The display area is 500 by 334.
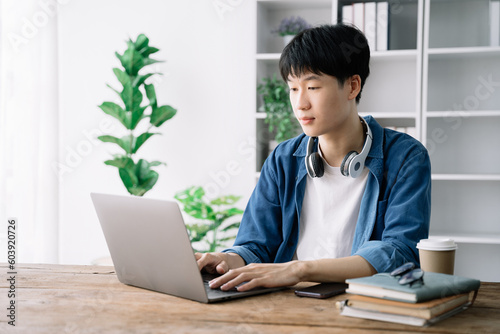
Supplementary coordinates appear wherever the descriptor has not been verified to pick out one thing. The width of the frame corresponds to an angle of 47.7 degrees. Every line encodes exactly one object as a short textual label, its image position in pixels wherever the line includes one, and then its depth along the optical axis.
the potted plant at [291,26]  3.45
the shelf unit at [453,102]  3.40
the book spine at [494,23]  3.15
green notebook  1.03
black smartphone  1.23
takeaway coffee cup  1.28
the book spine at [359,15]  3.29
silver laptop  1.15
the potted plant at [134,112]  3.39
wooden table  1.02
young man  1.57
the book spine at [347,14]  3.32
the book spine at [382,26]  3.26
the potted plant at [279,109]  3.44
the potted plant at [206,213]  3.48
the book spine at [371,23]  3.26
